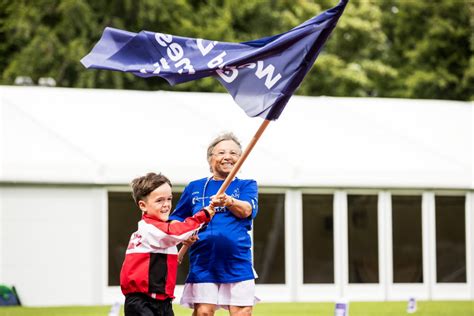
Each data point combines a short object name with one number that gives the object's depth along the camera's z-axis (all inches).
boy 424.0
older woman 468.2
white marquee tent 1086.4
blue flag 480.3
